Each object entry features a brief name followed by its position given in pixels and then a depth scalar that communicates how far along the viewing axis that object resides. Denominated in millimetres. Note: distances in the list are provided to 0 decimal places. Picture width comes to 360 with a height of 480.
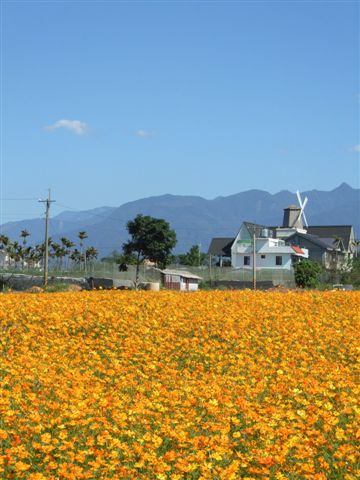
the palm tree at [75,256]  110125
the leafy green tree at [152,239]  76125
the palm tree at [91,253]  116688
